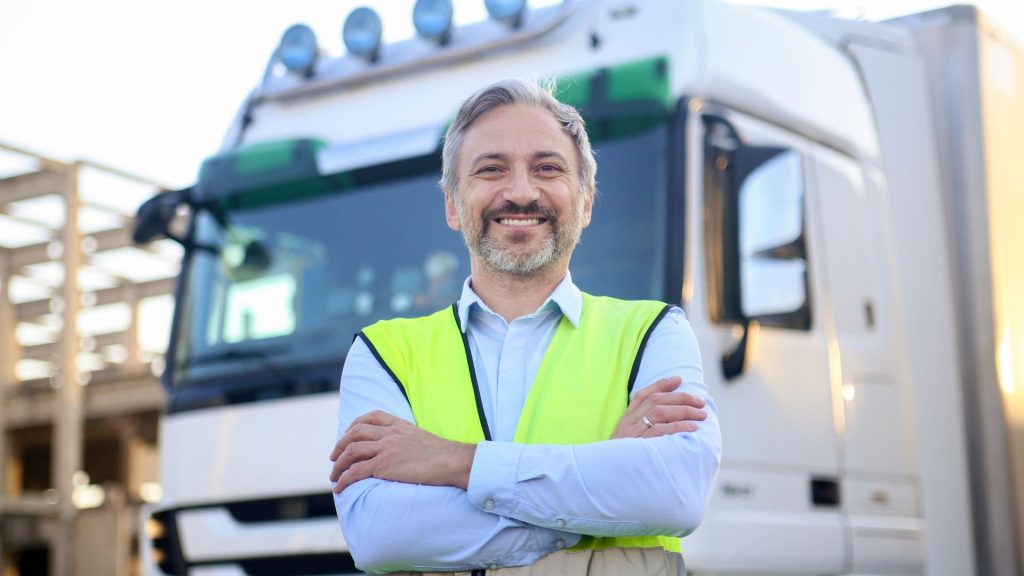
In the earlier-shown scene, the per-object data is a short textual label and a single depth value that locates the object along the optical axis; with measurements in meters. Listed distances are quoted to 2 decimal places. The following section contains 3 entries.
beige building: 11.54
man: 2.07
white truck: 4.32
